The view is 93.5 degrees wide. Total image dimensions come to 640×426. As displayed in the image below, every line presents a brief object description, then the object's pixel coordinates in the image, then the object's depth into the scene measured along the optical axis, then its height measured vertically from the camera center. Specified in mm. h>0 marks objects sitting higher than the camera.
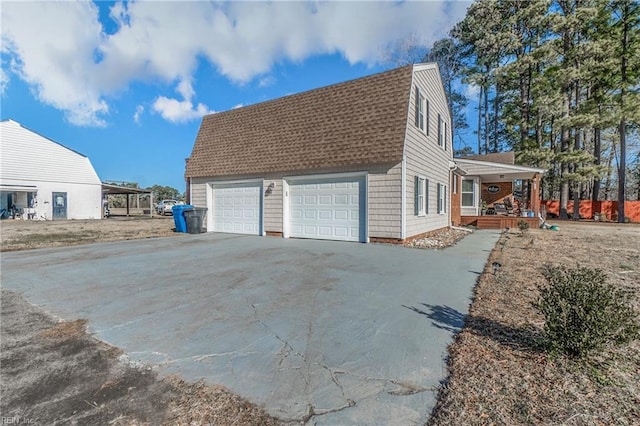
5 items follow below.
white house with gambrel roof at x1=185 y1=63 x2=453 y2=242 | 9445 +1593
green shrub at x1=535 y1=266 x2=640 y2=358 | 2420 -925
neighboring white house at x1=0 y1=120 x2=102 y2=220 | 20500 +2003
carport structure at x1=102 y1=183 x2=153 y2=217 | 24841 +1492
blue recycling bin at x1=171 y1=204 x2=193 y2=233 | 13086 -370
